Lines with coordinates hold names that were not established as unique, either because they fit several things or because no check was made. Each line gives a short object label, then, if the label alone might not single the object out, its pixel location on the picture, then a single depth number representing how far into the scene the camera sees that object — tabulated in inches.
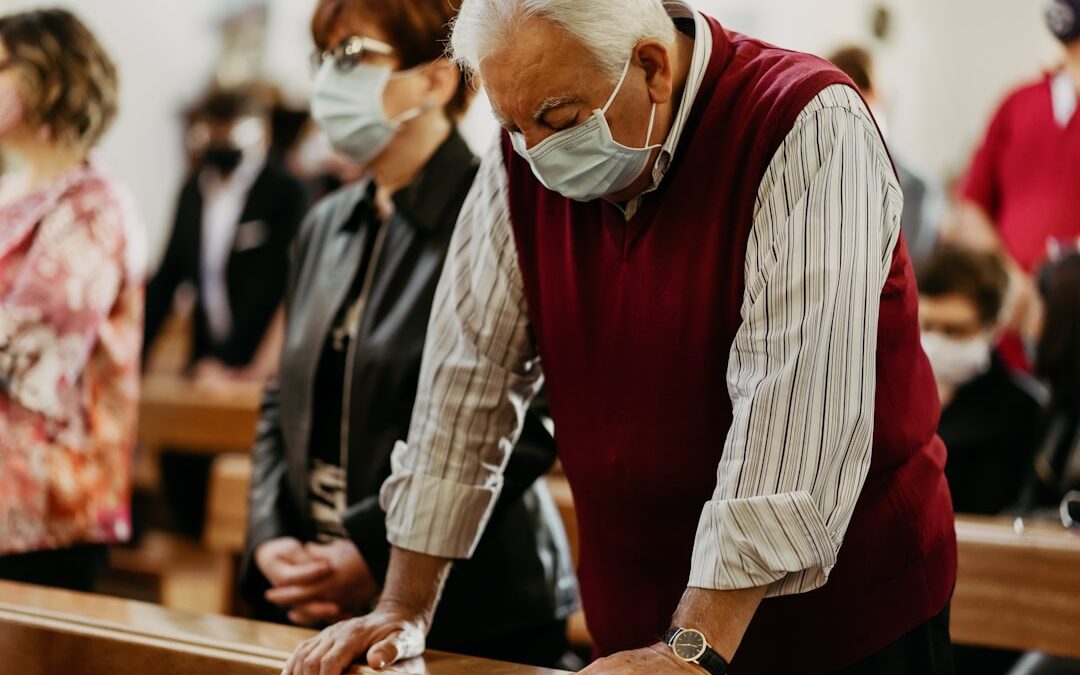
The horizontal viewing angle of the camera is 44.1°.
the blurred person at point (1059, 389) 115.0
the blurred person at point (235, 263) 201.3
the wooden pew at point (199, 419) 159.0
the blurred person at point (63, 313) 85.8
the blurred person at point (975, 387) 125.4
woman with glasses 78.2
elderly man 52.9
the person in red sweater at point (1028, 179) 152.6
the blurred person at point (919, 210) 178.4
